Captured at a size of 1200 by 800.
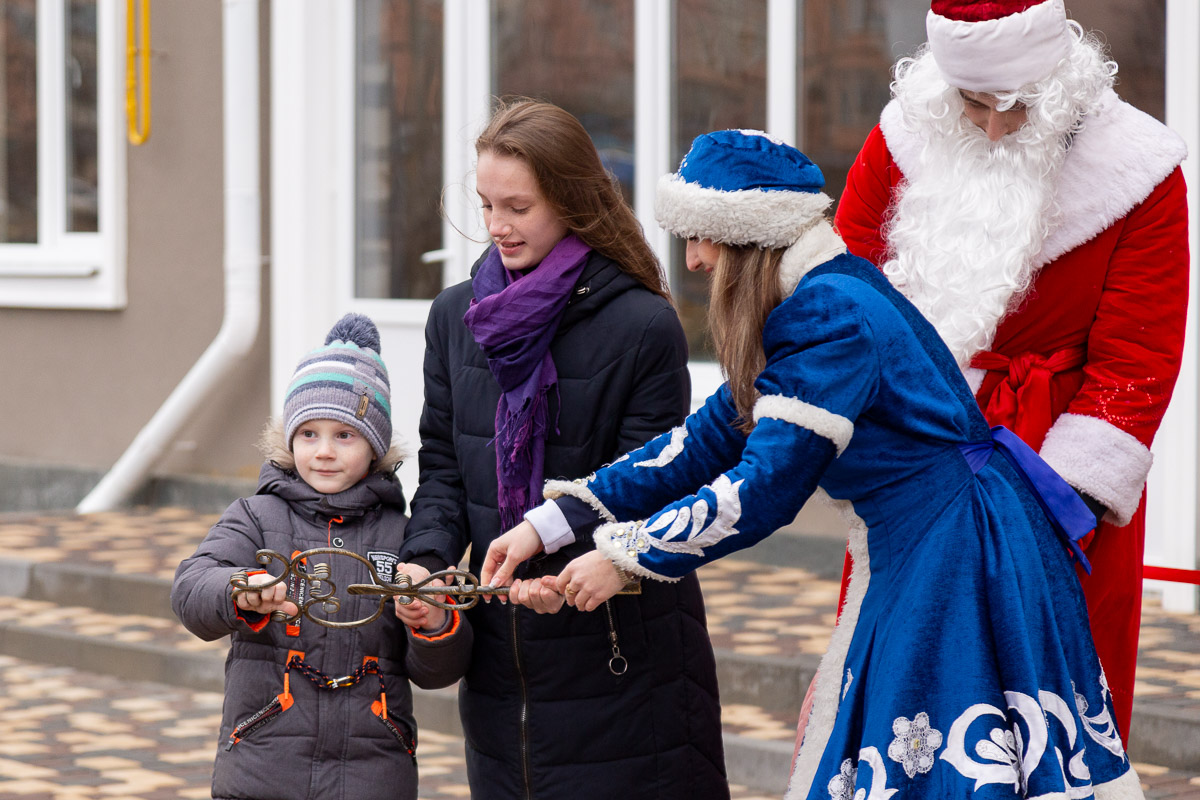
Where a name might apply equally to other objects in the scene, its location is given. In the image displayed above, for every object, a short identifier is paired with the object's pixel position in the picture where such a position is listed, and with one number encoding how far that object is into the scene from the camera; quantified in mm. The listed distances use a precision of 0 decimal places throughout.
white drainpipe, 14226
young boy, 5094
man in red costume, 4659
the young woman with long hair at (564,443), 5024
